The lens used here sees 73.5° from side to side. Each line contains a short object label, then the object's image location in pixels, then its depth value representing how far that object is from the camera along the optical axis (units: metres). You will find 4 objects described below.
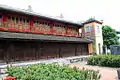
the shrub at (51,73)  3.07
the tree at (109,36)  17.22
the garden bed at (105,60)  8.29
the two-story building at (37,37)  8.08
